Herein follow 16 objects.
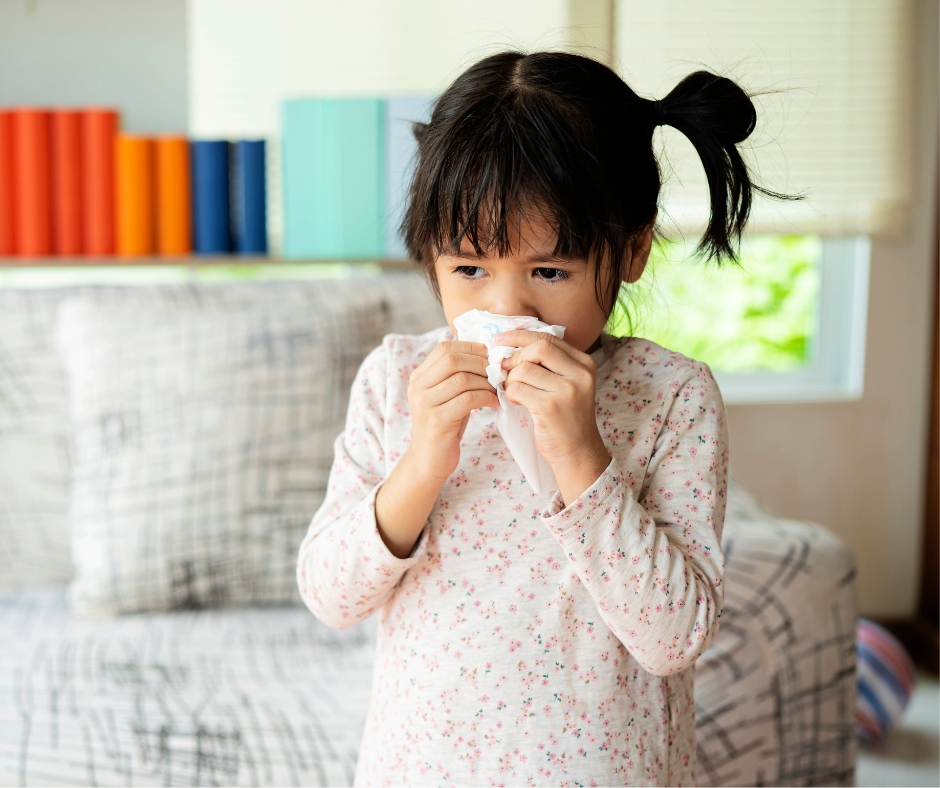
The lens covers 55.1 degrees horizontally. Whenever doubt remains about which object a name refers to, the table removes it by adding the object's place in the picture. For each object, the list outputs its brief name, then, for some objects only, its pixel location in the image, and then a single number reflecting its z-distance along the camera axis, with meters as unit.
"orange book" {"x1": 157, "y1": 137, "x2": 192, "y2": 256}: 1.88
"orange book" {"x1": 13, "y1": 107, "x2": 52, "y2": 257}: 1.83
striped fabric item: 1.94
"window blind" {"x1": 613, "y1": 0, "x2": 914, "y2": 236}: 2.17
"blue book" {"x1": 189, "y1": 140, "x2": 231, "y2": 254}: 1.90
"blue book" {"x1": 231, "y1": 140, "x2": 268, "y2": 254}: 1.93
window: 2.43
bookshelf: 1.89
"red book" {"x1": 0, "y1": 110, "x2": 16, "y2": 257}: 1.84
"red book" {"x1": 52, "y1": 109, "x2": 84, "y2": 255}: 1.86
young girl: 0.75
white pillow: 1.42
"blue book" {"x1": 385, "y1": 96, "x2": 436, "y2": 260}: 1.92
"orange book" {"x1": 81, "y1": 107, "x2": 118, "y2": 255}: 1.87
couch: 1.16
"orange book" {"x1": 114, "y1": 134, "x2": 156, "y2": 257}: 1.86
